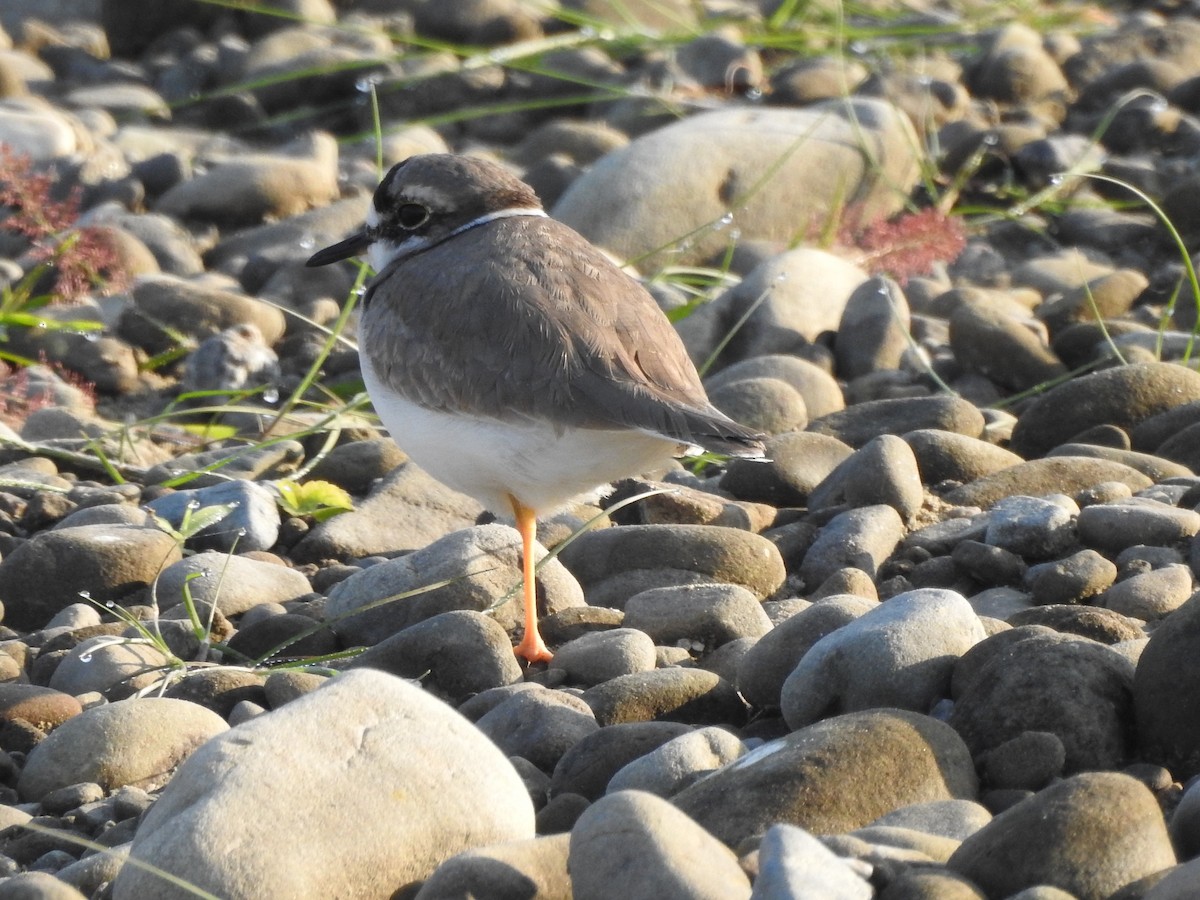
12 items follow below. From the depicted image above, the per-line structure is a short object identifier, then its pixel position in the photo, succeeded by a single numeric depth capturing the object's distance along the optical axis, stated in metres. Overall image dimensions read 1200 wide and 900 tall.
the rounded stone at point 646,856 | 5.71
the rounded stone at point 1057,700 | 7.19
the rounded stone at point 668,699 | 8.27
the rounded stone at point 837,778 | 6.65
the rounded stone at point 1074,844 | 5.93
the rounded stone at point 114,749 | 7.90
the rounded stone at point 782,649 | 8.31
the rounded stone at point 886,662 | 7.74
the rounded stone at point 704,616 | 9.34
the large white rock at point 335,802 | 6.19
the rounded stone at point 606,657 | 8.91
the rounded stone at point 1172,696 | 7.08
